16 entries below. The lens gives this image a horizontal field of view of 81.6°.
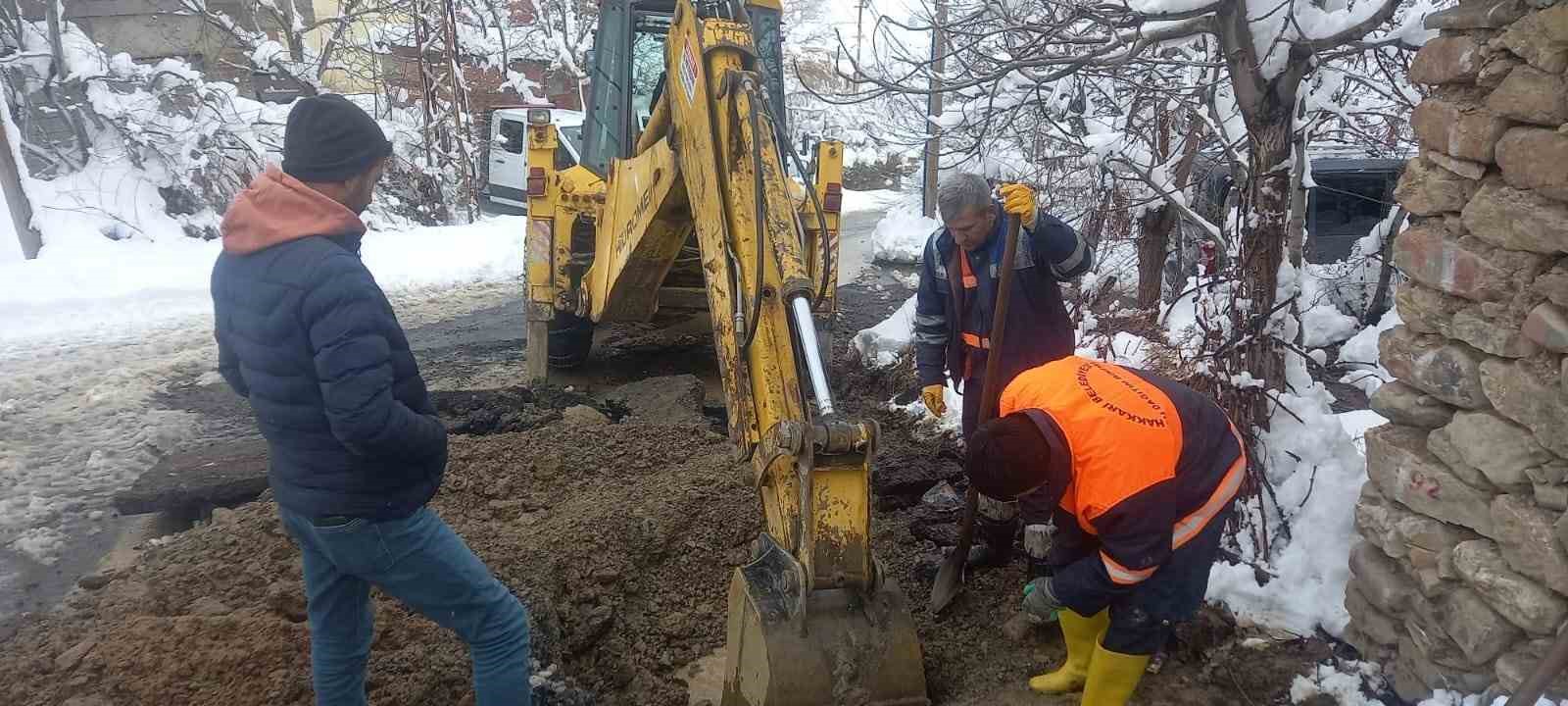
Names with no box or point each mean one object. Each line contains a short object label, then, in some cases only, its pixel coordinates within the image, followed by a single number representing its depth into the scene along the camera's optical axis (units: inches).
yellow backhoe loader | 97.6
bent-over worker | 90.4
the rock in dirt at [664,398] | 221.8
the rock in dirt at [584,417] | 208.3
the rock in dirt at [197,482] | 176.4
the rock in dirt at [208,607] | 132.2
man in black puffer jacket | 78.5
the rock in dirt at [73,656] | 115.6
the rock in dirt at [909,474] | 176.1
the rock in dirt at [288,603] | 131.3
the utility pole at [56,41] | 503.2
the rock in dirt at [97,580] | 145.2
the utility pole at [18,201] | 421.4
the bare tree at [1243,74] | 126.2
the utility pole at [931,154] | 388.6
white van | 594.2
